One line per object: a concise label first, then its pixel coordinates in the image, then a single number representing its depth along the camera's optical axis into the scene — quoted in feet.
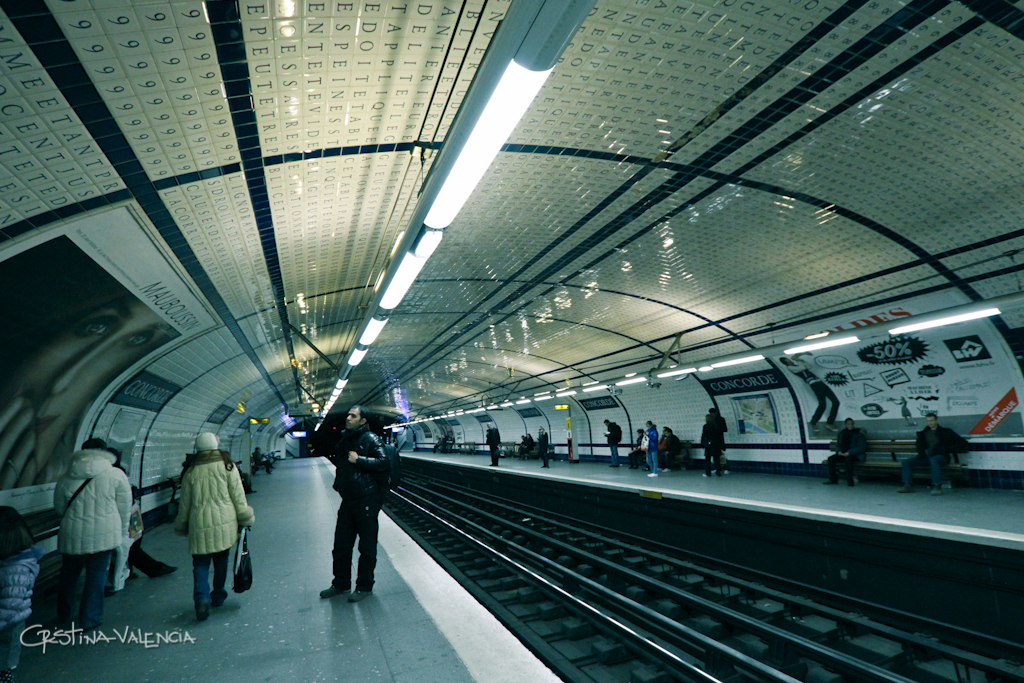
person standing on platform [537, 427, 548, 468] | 72.38
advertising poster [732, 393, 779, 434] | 44.78
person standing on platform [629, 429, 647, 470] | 59.00
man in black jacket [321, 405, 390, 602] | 15.56
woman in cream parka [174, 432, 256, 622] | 15.01
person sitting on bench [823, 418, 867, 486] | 36.78
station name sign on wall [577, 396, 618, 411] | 64.08
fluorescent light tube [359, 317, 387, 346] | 23.54
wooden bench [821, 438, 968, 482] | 32.89
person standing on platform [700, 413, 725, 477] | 47.01
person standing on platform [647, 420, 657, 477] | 50.95
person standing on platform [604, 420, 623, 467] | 64.69
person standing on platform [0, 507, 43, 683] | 10.66
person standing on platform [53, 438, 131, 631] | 14.60
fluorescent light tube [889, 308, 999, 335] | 21.79
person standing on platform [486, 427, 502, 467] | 75.10
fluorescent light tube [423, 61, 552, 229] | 7.26
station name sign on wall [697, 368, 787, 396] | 42.14
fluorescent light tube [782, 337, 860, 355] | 27.84
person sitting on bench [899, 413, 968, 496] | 31.73
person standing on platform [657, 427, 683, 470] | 54.98
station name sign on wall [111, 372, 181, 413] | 24.04
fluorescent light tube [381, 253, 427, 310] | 15.69
